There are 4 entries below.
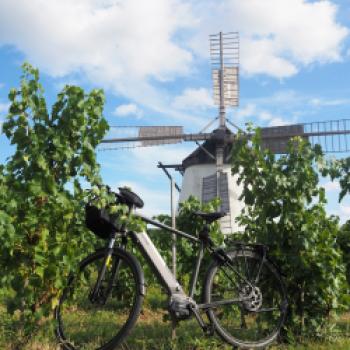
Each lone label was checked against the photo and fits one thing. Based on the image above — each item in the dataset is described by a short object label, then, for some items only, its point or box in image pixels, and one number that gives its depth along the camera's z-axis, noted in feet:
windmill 82.48
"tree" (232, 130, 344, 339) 15.55
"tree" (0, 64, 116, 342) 12.12
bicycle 12.44
